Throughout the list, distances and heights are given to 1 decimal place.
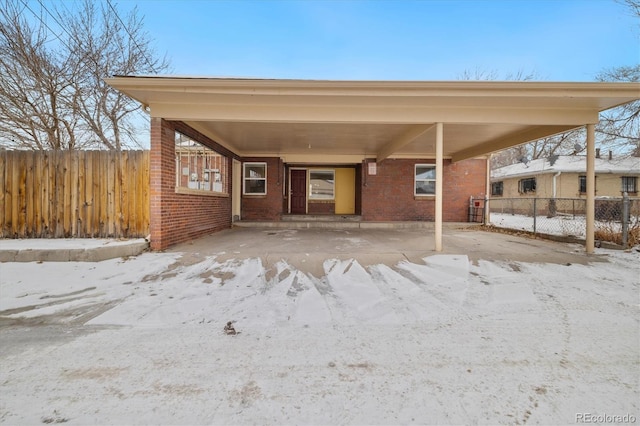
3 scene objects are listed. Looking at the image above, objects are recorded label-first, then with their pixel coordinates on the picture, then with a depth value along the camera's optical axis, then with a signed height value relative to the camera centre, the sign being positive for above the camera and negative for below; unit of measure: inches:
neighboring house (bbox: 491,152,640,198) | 735.7 +90.6
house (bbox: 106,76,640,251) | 195.0 +77.6
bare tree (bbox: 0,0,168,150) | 299.3 +154.1
